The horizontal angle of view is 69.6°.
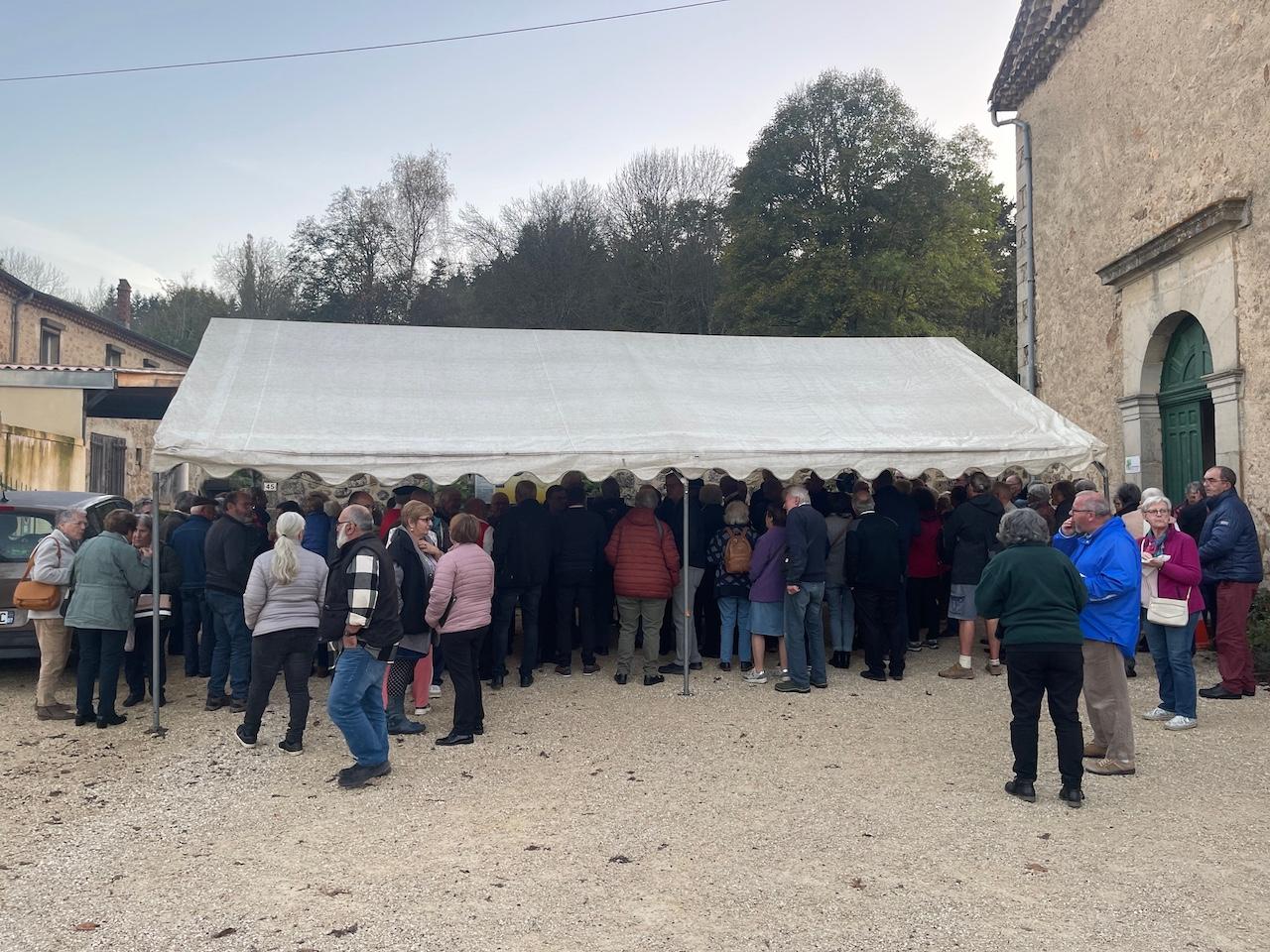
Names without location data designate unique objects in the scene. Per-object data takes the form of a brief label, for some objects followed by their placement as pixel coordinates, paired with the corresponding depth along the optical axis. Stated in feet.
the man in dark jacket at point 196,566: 23.76
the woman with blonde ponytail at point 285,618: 17.99
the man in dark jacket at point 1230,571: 21.33
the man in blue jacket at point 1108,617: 16.06
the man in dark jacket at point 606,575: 27.86
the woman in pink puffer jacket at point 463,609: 18.67
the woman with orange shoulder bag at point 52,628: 20.72
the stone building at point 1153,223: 29.19
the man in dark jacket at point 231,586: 21.18
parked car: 23.31
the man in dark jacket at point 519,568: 24.25
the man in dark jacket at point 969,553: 25.16
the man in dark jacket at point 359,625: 16.08
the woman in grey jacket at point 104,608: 19.93
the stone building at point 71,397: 51.08
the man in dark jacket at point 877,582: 24.32
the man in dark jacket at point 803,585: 23.30
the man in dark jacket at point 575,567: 25.11
